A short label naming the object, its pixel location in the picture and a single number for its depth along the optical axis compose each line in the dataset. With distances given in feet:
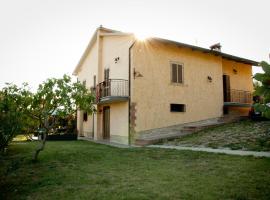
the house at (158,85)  47.06
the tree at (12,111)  21.03
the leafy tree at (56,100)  27.20
